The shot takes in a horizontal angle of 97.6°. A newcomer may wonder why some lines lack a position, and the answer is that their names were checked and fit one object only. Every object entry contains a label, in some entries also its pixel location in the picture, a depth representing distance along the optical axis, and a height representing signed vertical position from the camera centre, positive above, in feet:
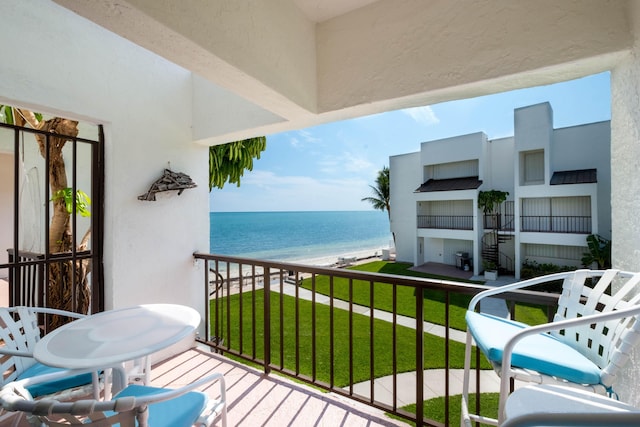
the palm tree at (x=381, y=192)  75.92 +6.14
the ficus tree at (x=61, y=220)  8.52 -0.18
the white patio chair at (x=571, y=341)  3.12 -1.72
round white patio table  3.98 -2.06
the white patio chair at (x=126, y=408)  2.77 -2.17
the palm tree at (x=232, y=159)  12.71 +2.59
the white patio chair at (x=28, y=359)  4.71 -2.66
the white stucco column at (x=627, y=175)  4.22 +0.63
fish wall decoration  8.73 +1.00
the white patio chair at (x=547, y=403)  2.05 -1.96
